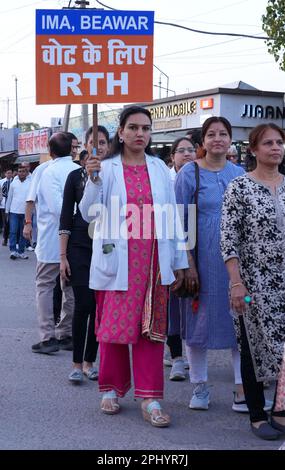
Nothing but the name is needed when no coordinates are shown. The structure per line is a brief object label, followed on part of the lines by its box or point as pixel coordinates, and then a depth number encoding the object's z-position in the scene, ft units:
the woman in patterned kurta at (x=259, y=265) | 14.30
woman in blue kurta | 16.25
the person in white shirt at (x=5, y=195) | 58.01
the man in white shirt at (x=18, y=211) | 48.78
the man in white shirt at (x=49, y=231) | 21.85
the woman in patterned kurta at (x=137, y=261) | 15.48
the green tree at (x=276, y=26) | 52.60
